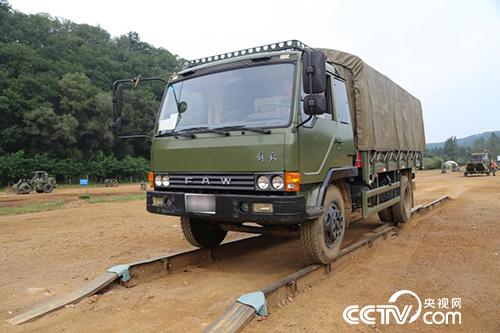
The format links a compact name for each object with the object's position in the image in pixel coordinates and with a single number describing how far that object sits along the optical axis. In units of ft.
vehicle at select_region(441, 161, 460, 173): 157.99
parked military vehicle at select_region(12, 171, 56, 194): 86.94
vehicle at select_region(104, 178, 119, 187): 116.06
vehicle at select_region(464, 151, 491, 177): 113.91
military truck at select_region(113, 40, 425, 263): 13.78
